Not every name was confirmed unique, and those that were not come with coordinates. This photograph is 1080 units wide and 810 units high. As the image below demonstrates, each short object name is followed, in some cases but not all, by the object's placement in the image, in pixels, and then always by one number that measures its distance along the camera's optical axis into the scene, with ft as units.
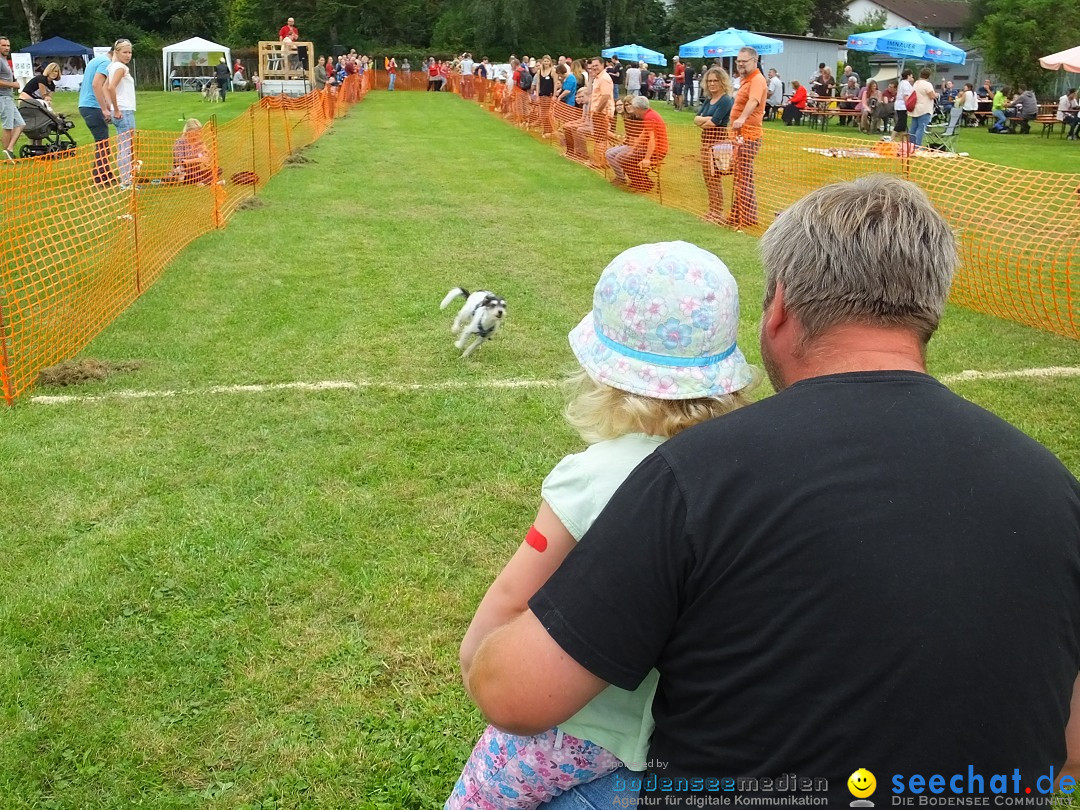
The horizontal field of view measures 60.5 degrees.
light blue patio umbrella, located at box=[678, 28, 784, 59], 102.23
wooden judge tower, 105.09
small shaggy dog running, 20.08
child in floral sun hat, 5.19
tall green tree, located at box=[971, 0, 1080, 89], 107.76
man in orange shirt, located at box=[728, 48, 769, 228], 36.70
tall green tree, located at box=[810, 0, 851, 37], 217.36
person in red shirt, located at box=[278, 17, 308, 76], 105.09
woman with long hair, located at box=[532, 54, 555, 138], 72.84
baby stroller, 47.52
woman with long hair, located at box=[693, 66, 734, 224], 37.73
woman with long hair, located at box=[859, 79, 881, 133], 88.99
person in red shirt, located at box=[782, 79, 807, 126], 95.20
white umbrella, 55.11
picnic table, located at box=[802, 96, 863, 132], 92.73
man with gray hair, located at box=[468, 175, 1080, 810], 4.14
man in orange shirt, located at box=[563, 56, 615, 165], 53.88
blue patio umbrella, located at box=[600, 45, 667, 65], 131.13
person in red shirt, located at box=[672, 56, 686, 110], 120.06
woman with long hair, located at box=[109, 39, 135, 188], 37.24
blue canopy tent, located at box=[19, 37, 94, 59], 147.23
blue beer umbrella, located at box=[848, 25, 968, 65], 87.76
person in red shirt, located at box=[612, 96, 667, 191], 45.09
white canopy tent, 132.57
